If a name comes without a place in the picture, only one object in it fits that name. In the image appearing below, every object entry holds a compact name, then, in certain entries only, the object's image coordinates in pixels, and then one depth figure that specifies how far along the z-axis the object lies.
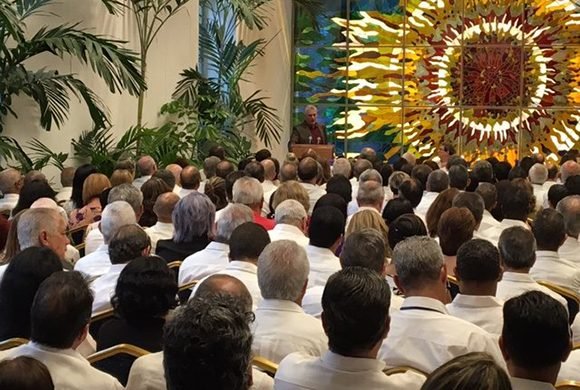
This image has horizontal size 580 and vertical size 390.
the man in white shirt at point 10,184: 6.98
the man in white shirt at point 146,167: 8.34
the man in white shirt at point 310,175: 8.20
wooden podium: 12.64
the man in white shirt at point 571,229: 5.70
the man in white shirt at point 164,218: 5.92
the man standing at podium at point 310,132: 13.95
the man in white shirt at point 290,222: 5.53
